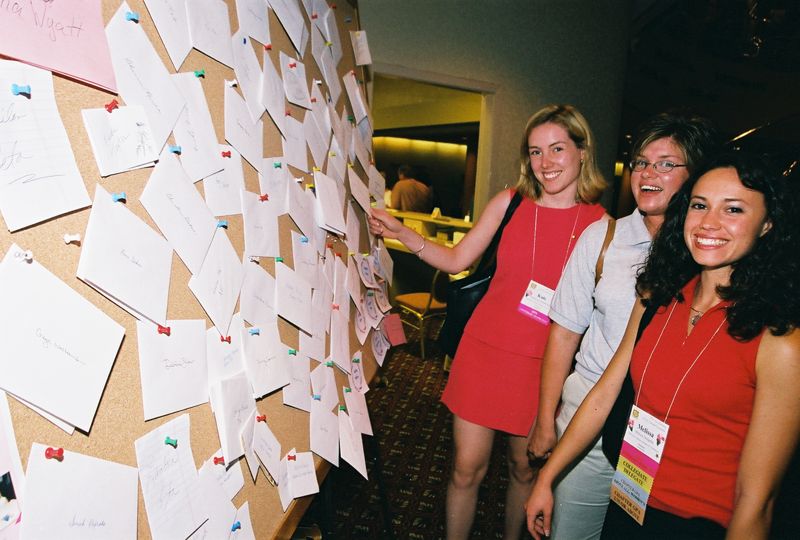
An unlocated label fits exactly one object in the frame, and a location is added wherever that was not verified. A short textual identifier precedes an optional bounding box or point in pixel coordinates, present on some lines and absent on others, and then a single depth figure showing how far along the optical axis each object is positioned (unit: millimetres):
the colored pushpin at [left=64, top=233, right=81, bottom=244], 487
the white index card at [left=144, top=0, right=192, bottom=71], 632
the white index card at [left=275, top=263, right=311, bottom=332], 938
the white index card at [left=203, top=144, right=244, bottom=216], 737
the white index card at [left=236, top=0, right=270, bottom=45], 860
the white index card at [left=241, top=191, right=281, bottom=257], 836
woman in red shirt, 853
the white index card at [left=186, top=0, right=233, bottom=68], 707
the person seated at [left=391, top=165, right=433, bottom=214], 6273
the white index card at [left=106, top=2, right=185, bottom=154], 558
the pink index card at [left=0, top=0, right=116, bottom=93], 434
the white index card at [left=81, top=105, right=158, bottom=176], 525
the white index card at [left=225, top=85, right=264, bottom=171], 793
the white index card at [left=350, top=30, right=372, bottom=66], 1681
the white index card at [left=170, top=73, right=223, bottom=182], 671
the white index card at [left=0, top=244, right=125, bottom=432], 427
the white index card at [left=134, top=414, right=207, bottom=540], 583
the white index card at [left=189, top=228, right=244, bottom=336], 697
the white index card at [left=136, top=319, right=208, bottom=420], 587
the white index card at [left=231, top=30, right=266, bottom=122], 836
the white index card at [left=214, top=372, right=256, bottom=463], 713
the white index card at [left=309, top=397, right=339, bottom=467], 1023
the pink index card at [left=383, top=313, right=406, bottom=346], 1808
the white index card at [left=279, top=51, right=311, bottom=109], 1049
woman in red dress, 1512
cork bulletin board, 467
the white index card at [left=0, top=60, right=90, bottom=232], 430
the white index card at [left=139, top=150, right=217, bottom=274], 610
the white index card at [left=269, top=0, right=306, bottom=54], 1024
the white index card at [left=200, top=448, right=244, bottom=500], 700
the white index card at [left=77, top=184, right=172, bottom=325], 515
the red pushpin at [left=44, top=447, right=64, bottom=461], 462
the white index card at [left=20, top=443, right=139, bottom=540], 449
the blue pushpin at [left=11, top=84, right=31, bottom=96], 436
